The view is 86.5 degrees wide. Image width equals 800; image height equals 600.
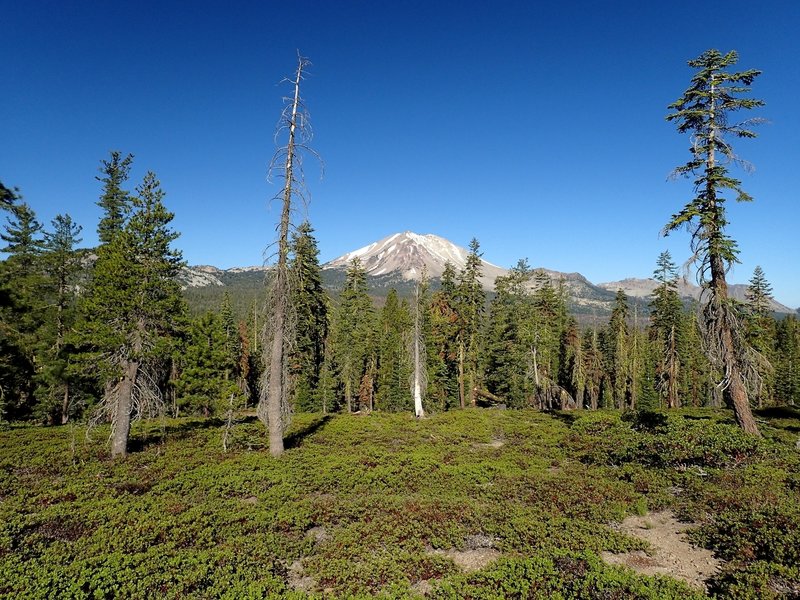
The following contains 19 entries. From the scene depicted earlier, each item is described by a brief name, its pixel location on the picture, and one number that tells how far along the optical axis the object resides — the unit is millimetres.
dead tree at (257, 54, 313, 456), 16578
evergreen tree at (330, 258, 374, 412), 43438
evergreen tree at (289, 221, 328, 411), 34250
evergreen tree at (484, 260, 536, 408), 42844
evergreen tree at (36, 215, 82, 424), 28688
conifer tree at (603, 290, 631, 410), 50844
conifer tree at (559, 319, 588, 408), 50250
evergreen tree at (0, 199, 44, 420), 27719
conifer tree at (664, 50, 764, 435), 17250
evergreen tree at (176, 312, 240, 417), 38219
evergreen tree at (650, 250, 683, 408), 42812
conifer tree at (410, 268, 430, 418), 30109
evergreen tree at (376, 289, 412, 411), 46844
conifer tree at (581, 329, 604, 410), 56250
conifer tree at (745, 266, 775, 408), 42438
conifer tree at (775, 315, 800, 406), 56000
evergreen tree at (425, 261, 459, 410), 40500
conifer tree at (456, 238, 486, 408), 39406
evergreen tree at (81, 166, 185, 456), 17438
